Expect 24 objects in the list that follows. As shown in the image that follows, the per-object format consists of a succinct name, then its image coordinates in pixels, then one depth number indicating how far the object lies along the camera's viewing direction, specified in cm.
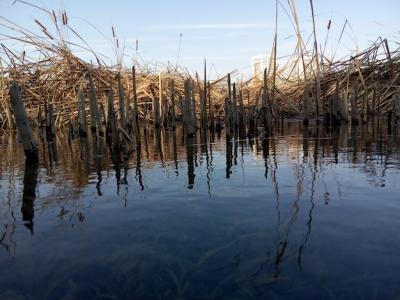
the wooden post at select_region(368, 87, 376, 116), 1070
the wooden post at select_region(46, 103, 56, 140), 951
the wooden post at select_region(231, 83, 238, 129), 957
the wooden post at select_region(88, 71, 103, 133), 766
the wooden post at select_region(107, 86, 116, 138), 680
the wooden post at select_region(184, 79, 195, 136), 771
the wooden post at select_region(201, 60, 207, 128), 863
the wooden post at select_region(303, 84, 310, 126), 995
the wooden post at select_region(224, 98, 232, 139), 786
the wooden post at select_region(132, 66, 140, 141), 711
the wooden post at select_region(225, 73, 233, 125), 789
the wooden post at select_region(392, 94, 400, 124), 1034
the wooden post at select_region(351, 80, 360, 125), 1021
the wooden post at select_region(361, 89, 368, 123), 1082
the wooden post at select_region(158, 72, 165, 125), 1047
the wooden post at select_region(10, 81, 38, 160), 550
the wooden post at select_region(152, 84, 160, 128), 1099
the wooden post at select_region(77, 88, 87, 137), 919
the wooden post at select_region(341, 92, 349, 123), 1089
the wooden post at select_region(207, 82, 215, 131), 1101
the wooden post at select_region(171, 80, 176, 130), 1145
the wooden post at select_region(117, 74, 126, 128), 725
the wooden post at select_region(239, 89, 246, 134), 870
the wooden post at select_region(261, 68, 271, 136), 834
